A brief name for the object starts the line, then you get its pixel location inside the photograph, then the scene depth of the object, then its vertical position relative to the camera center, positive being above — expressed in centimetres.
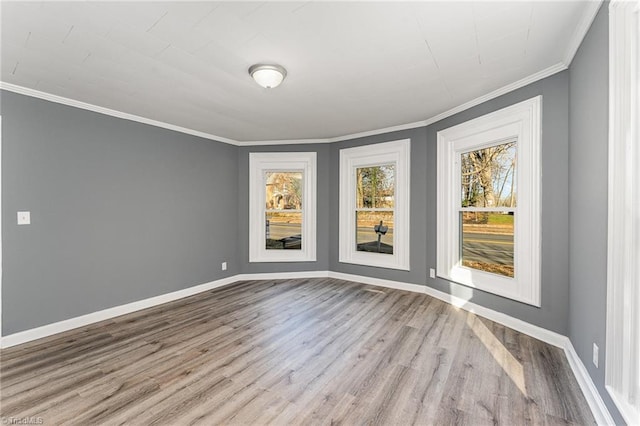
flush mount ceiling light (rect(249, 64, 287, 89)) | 233 +113
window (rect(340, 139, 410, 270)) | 434 +8
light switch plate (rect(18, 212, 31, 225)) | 274 -8
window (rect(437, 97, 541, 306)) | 276 +8
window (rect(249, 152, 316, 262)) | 502 +5
